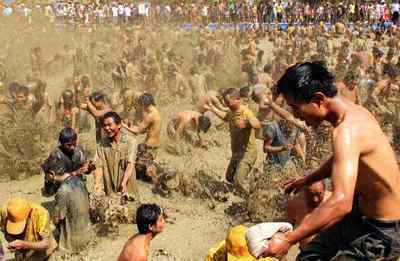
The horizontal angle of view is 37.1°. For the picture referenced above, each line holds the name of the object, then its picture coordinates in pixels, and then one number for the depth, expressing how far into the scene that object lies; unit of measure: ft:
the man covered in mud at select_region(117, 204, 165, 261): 13.85
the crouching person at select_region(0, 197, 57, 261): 15.58
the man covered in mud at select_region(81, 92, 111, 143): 25.84
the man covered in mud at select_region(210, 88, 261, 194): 25.38
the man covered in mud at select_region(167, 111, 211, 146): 33.73
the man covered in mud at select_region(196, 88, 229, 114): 29.48
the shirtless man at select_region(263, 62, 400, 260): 9.57
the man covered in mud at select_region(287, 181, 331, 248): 14.44
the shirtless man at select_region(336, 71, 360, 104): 29.94
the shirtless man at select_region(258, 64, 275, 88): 37.32
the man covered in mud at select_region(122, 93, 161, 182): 28.30
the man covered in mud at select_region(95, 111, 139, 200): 22.16
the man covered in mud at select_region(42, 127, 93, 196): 20.70
